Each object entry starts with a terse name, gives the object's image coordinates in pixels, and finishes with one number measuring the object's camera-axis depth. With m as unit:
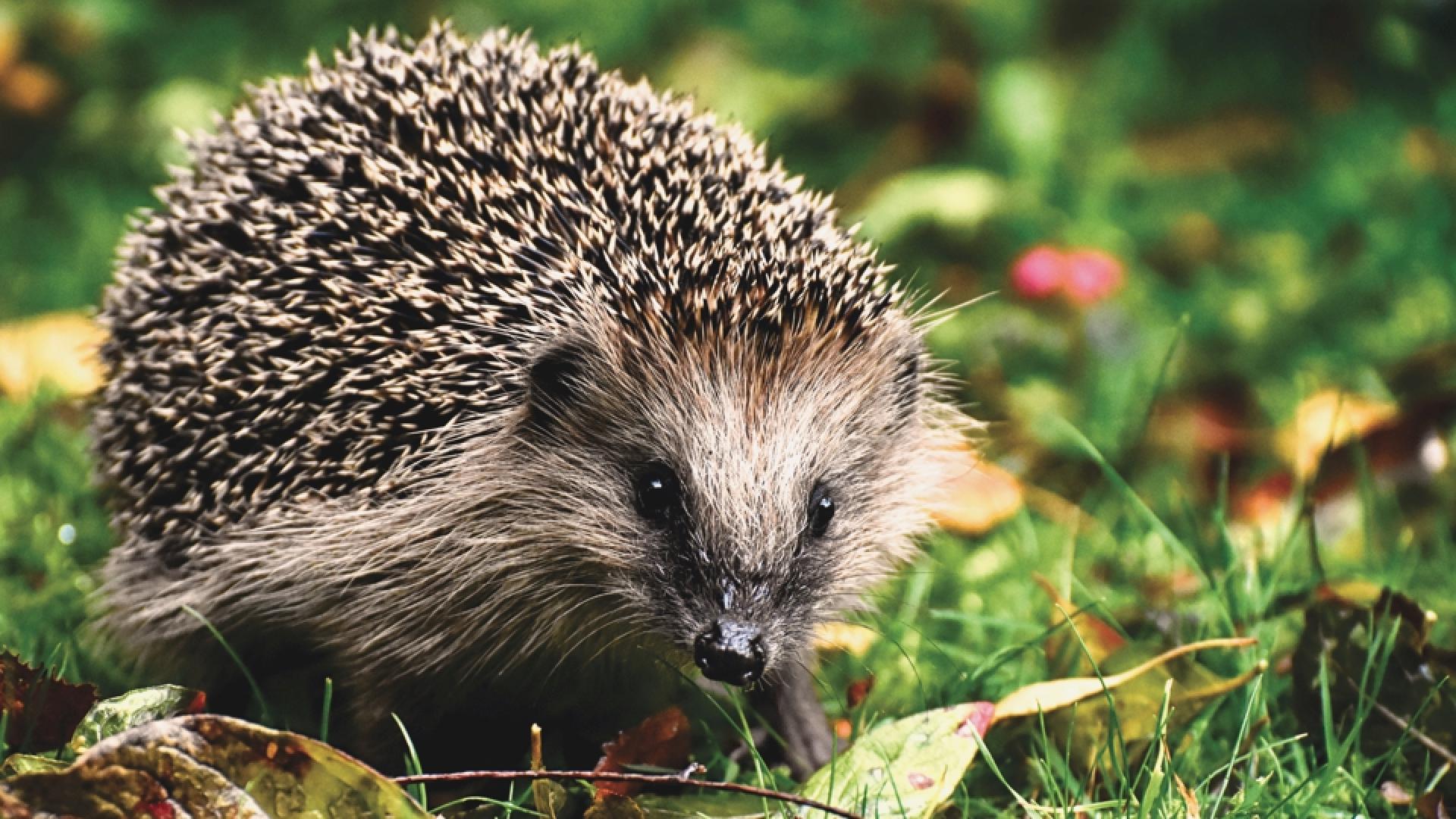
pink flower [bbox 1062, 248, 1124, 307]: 9.86
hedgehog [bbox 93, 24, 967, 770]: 5.55
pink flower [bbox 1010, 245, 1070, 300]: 9.91
